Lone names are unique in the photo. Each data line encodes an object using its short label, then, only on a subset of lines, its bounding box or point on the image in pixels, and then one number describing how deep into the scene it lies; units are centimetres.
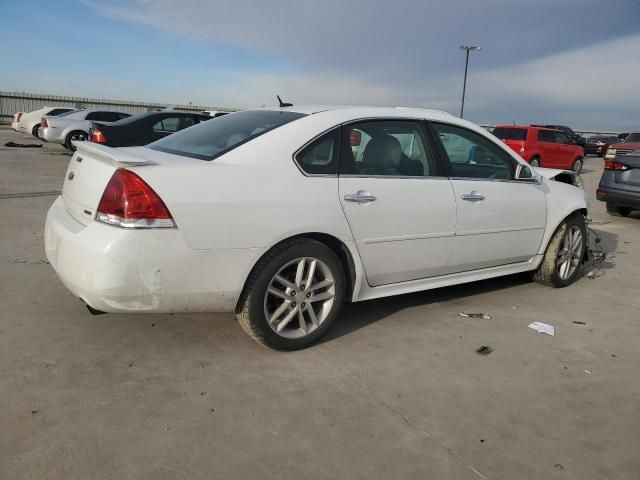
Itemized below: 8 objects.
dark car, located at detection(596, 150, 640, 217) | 866
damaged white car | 275
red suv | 1741
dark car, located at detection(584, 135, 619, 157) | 3319
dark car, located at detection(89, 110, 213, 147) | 1111
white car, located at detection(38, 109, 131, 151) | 1617
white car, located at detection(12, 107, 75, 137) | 2005
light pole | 3622
